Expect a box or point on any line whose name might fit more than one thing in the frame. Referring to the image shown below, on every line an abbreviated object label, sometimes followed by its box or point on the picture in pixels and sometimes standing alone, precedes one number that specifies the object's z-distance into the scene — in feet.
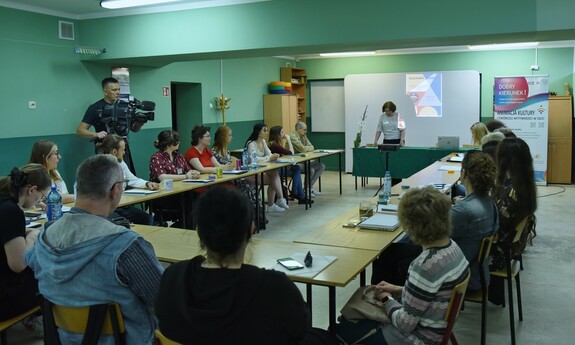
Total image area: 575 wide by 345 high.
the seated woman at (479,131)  21.83
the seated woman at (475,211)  9.34
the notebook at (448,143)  25.73
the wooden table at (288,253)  7.66
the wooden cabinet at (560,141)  30.50
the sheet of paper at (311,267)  7.81
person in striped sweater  6.77
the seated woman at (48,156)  13.85
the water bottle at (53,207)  11.25
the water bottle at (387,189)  13.52
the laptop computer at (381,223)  10.55
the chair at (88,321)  6.22
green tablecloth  26.14
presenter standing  30.27
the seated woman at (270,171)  23.49
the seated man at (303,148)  27.63
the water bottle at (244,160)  21.11
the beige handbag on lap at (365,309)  7.38
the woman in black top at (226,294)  4.85
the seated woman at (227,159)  20.42
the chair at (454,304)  6.58
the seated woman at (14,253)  8.39
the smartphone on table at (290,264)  8.08
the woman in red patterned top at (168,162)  17.89
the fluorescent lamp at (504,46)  31.63
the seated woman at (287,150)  25.06
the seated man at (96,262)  6.23
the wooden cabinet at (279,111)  34.83
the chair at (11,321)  8.32
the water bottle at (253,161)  20.87
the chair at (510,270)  10.31
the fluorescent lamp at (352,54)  35.95
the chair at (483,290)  9.19
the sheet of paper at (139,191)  15.23
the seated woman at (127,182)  15.28
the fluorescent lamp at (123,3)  18.62
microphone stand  27.00
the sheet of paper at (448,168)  19.74
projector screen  33.73
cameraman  20.42
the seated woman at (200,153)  19.81
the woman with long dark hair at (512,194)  10.62
